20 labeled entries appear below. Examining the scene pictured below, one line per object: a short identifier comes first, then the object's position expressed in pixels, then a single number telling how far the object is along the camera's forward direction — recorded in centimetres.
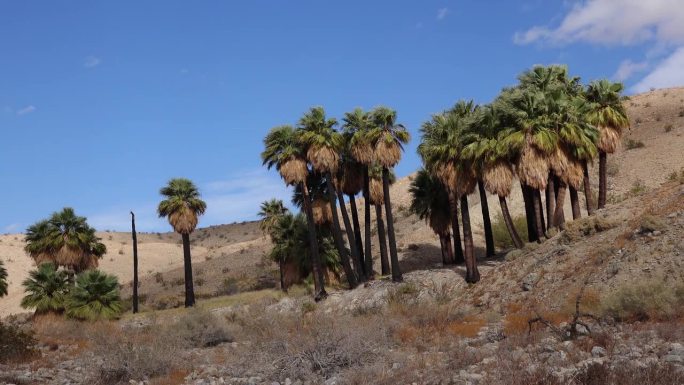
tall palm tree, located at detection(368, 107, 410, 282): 4278
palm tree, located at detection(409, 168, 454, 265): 5153
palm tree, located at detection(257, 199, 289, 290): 6094
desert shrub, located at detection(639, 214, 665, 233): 2831
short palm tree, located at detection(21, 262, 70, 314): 4519
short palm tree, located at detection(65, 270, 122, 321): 4422
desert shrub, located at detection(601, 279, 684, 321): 1984
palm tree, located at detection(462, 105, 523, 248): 3744
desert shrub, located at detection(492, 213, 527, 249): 5814
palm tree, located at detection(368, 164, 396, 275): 4966
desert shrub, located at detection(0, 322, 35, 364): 2581
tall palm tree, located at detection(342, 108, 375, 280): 4394
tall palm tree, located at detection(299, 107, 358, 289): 4491
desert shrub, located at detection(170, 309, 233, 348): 2861
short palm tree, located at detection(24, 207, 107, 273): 5422
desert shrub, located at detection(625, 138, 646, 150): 7400
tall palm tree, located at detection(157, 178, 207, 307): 5472
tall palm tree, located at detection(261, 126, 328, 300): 4638
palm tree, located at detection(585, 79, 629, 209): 4056
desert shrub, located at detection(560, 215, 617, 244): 3328
